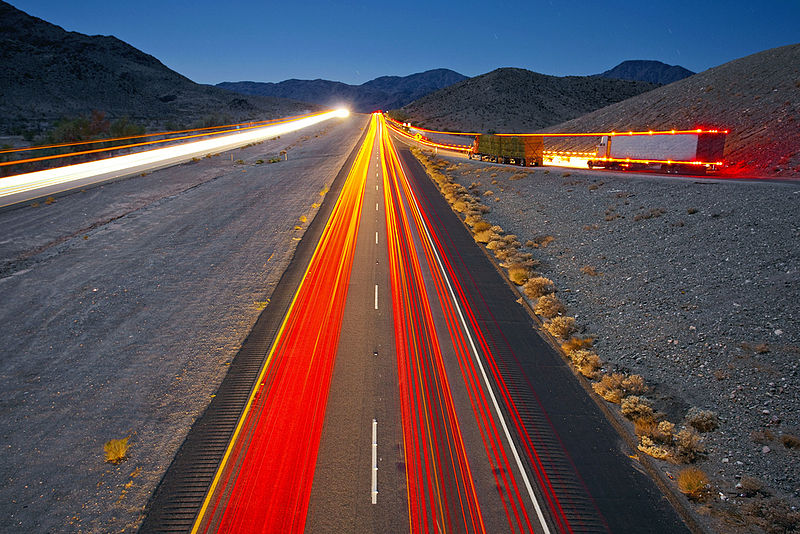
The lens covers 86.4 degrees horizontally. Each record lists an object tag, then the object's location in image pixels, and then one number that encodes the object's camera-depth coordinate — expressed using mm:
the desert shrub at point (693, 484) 9047
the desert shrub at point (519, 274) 20656
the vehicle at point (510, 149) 47219
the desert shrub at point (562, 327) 15891
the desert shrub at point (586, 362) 13543
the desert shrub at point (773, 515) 8070
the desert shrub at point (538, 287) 19250
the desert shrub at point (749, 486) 8930
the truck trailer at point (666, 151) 32500
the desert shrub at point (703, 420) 10797
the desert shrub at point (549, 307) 17406
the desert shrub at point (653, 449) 10115
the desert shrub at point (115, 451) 10164
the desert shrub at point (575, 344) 14922
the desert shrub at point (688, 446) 10009
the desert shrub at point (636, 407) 11469
